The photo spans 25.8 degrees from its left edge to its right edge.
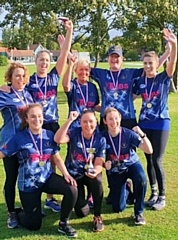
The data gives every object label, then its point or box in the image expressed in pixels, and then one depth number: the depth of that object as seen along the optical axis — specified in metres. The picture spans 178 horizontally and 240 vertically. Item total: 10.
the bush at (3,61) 69.94
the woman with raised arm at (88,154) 4.52
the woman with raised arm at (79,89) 4.97
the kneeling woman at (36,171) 4.35
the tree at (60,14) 17.06
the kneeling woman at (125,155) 4.64
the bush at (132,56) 82.94
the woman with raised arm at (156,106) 5.05
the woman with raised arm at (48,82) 4.86
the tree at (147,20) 18.61
